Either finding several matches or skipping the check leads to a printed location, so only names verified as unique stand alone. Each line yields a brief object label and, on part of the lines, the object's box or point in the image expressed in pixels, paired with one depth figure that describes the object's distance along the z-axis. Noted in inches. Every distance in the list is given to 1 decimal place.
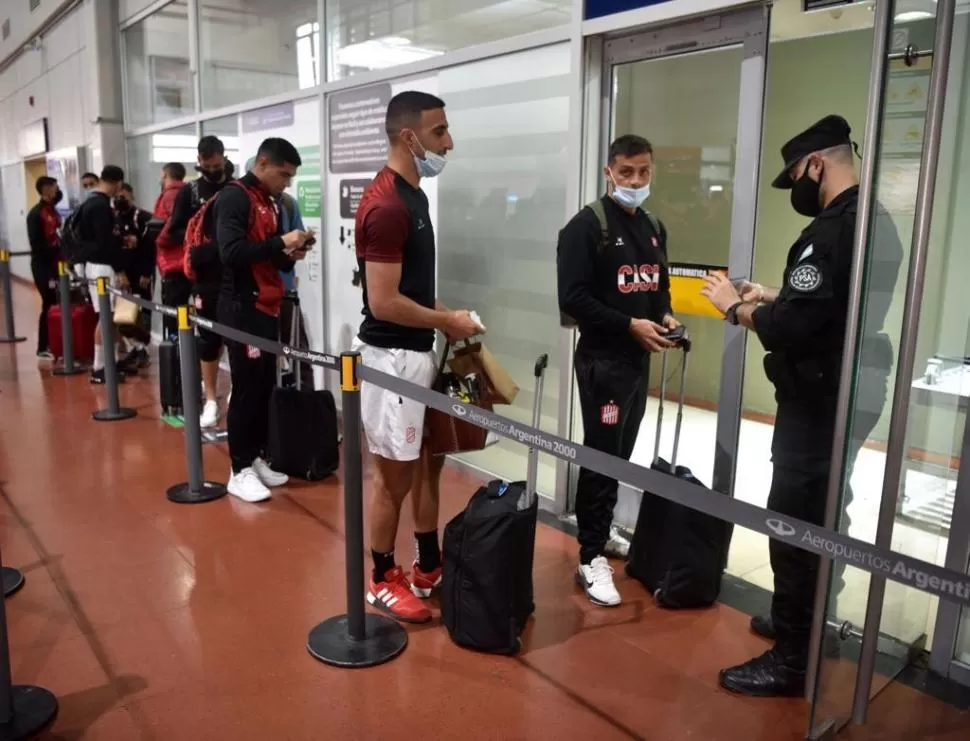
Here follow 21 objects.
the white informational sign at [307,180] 219.6
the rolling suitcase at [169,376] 207.2
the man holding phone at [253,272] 145.4
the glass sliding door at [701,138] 119.3
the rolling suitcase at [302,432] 167.6
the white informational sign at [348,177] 187.6
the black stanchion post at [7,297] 302.2
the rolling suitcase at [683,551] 118.1
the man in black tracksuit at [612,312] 114.0
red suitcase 277.7
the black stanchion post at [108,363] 201.6
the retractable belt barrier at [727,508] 55.4
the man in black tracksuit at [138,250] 251.8
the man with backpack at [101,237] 241.3
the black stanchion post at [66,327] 245.3
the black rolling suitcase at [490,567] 103.2
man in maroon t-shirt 100.0
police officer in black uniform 85.6
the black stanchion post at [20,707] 86.7
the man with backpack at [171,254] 202.9
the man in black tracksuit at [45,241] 289.7
